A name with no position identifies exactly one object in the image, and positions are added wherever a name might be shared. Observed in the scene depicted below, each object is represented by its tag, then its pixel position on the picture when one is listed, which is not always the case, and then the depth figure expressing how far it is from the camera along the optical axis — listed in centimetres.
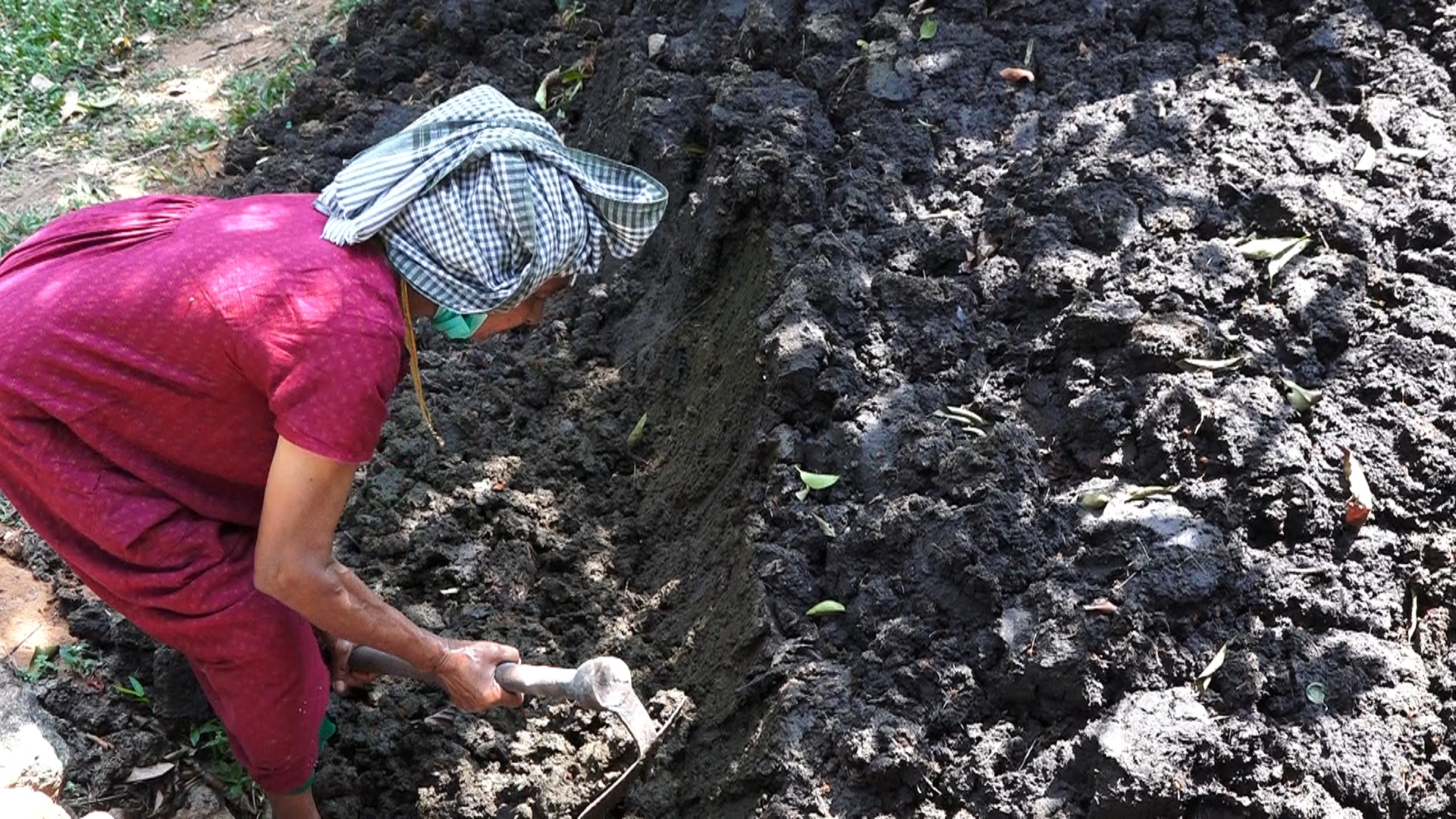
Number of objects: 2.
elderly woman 223
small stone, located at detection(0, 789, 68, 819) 251
